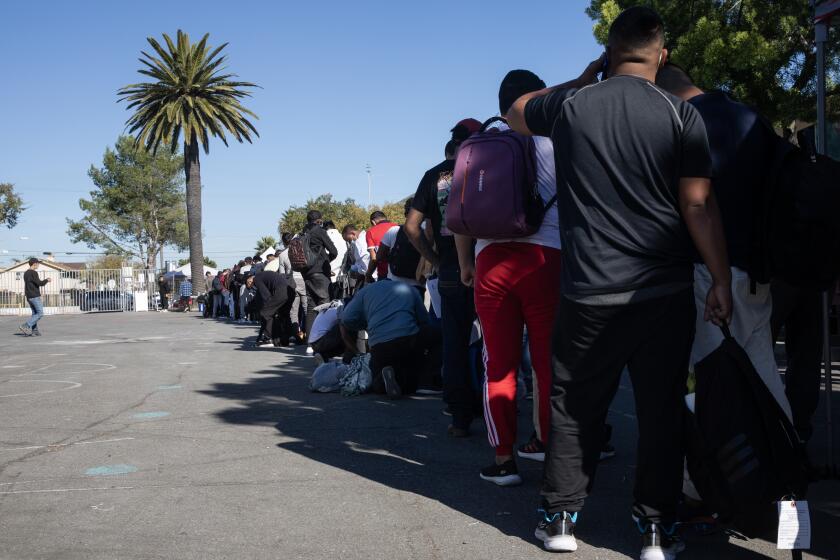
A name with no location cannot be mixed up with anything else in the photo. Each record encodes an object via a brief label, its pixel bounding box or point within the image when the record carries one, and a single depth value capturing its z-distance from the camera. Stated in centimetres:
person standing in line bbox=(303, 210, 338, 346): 1281
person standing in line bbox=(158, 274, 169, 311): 4141
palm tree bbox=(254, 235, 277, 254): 6283
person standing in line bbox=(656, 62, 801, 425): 330
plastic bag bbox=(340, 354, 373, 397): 784
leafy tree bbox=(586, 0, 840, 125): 1856
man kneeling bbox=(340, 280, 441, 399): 745
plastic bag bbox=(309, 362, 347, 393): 816
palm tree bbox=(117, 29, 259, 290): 4378
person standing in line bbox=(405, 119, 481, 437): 549
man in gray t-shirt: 314
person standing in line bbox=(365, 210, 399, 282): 1010
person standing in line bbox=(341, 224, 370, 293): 1196
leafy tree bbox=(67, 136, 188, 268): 8569
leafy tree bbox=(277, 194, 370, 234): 6881
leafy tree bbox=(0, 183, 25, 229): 7031
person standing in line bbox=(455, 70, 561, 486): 420
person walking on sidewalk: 2070
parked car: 4462
